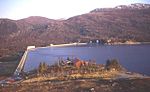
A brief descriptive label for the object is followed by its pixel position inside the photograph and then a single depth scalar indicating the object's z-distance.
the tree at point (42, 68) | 46.51
